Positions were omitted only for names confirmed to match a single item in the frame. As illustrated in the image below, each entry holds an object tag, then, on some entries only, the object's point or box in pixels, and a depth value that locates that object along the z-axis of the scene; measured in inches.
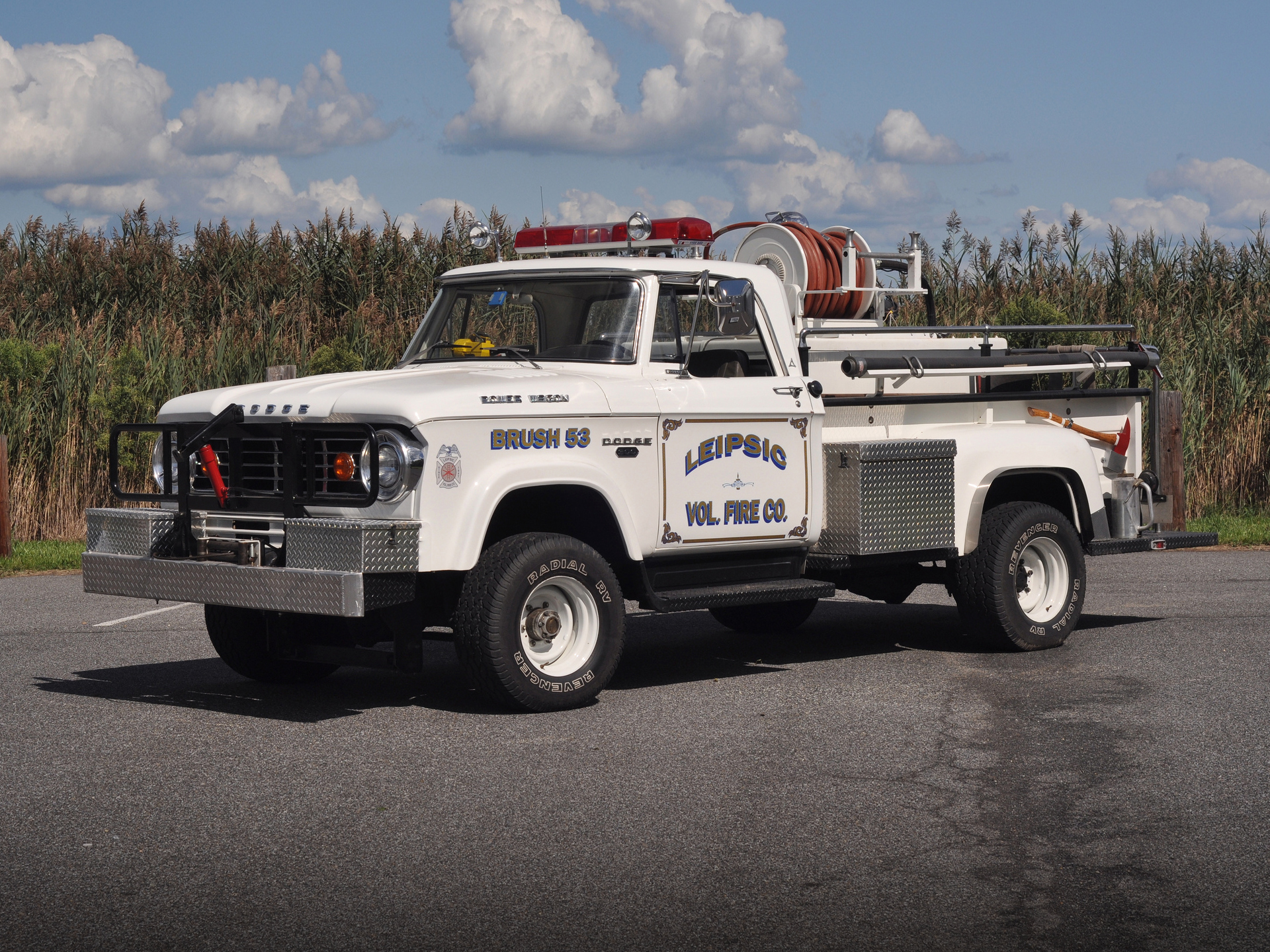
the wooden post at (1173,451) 650.8
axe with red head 418.6
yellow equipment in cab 355.6
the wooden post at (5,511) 580.7
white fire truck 295.7
